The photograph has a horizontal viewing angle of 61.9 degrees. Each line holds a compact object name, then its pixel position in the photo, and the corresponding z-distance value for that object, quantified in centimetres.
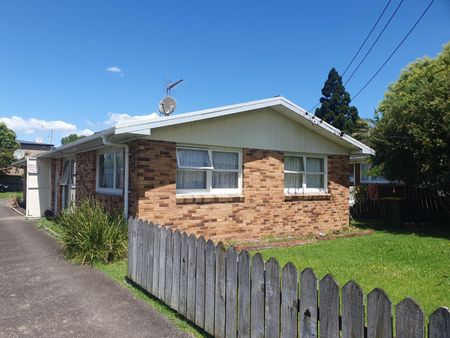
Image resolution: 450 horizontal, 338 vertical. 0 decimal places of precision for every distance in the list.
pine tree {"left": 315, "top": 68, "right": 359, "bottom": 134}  3564
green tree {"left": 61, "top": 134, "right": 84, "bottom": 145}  9199
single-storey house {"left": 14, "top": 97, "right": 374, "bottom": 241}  846
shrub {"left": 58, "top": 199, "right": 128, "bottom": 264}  732
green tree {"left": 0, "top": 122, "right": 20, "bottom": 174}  4372
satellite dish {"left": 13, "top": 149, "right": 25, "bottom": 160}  2032
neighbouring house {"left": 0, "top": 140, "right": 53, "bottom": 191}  3825
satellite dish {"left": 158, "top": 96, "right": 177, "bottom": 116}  1055
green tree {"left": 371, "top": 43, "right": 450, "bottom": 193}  1122
